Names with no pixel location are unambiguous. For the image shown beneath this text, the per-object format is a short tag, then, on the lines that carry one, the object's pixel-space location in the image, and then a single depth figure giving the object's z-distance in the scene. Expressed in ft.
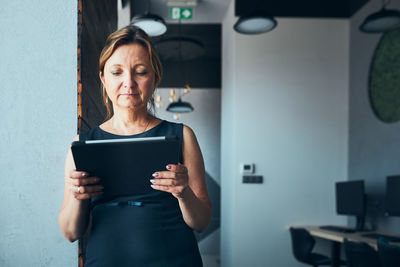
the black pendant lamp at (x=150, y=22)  12.01
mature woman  3.32
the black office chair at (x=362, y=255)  9.09
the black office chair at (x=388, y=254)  8.11
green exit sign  15.78
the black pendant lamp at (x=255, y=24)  11.37
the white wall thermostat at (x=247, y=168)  15.16
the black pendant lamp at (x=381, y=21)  10.61
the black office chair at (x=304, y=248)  13.15
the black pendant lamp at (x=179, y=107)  19.92
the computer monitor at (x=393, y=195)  11.42
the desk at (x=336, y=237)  11.42
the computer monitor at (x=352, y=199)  13.28
